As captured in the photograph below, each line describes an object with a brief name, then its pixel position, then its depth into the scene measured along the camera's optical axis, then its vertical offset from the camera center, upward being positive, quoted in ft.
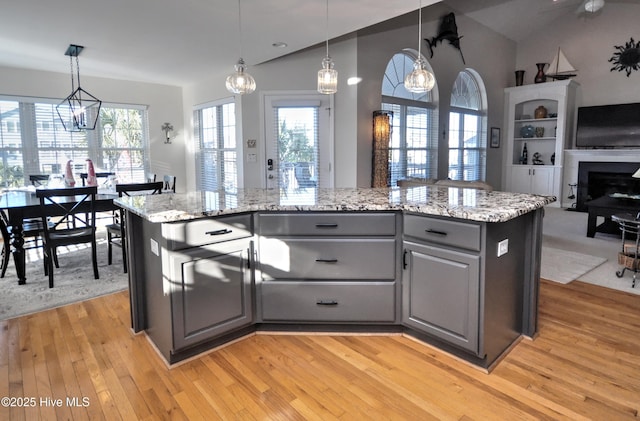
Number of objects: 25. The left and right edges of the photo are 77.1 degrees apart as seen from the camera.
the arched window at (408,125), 20.16 +2.23
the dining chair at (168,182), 17.72 -0.60
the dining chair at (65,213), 11.54 -1.31
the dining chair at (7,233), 12.40 -2.02
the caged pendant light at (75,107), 19.53 +3.18
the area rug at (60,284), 10.67 -3.47
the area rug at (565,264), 12.69 -3.40
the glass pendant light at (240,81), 9.78 +2.11
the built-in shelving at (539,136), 26.09 +2.17
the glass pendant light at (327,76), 9.50 +2.15
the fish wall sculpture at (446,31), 21.57 +7.32
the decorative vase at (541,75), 26.95 +6.06
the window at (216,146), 21.70 +1.26
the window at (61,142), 19.79 +1.44
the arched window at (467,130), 24.04 +2.25
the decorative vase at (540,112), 27.32 +3.62
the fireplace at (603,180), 23.76 -0.92
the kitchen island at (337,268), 7.41 -2.02
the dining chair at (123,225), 12.93 -1.83
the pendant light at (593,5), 21.61 +8.68
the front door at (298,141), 18.81 +1.25
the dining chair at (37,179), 17.06 -0.40
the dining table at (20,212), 11.72 -1.27
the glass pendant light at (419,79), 9.20 +2.01
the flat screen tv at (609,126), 23.84 +2.36
